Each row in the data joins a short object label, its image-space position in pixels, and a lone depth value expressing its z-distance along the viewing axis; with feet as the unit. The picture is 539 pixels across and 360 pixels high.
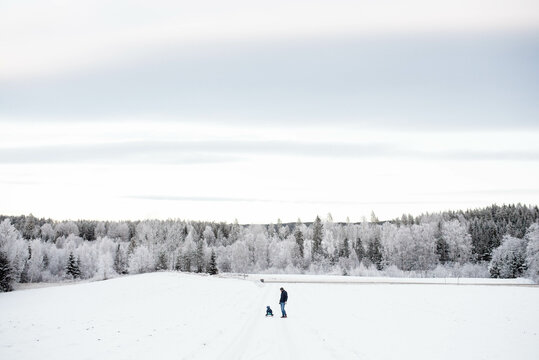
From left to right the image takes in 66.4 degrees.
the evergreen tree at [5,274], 193.19
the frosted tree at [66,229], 537.24
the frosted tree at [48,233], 487.53
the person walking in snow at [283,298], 93.16
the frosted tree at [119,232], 527.40
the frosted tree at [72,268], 324.19
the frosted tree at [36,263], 309.81
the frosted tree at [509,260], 263.90
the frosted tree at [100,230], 545.03
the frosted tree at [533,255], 234.03
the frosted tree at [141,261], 311.35
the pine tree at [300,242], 435.61
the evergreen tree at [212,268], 295.11
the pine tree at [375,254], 385.91
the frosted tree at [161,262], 297.88
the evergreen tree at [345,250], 427.33
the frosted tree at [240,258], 396.45
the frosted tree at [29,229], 468.75
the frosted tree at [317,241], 421.59
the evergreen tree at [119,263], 376.27
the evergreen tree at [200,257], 322.94
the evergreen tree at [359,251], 414.00
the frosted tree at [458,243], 365.42
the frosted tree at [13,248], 216.97
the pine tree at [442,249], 381.60
